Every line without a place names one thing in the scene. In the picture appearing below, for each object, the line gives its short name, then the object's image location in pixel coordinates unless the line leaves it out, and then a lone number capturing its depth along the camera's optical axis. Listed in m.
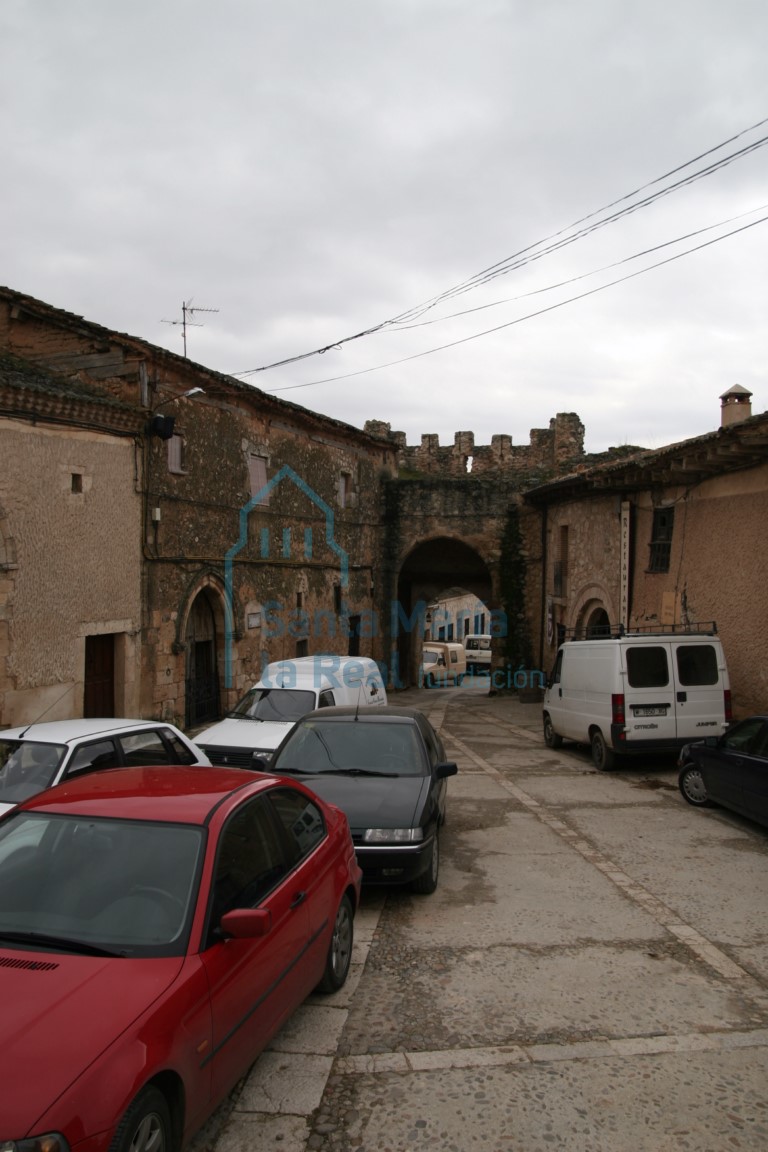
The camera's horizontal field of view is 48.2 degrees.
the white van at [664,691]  11.50
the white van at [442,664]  33.66
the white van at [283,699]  9.95
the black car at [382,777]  6.24
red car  2.67
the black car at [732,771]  8.16
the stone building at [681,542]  12.27
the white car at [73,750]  6.60
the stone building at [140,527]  11.71
